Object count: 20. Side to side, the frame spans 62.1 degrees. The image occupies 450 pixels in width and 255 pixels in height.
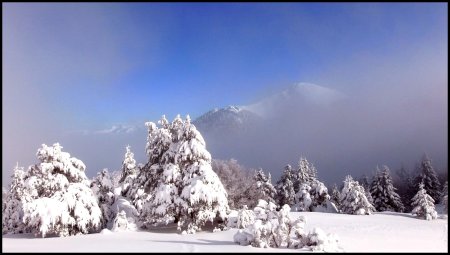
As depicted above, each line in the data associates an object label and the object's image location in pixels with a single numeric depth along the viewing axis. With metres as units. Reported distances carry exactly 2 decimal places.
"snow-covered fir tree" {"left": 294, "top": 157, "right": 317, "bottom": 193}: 62.78
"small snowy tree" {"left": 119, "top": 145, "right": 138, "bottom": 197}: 38.44
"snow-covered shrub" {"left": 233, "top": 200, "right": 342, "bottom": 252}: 18.81
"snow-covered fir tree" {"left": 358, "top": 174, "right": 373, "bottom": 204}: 80.12
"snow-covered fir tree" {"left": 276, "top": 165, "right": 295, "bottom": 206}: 60.38
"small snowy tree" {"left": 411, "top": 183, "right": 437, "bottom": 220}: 40.47
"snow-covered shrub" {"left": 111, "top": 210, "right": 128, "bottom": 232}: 25.86
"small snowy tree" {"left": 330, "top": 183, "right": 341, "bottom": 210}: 66.79
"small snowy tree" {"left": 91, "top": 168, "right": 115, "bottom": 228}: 30.80
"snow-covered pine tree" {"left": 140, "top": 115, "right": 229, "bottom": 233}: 25.53
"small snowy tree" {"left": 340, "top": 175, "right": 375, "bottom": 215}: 45.25
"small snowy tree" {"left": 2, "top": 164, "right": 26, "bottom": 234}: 32.78
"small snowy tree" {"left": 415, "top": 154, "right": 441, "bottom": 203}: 64.56
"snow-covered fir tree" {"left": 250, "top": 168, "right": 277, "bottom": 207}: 57.41
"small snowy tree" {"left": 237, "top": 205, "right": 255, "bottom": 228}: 24.61
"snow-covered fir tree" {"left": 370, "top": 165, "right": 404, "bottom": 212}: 61.72
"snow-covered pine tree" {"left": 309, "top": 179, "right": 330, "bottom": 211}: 52.56
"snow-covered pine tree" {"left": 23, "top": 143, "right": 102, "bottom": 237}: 23.69
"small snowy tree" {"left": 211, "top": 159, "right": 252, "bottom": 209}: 55.71
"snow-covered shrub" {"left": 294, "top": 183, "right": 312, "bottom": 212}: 51.81
